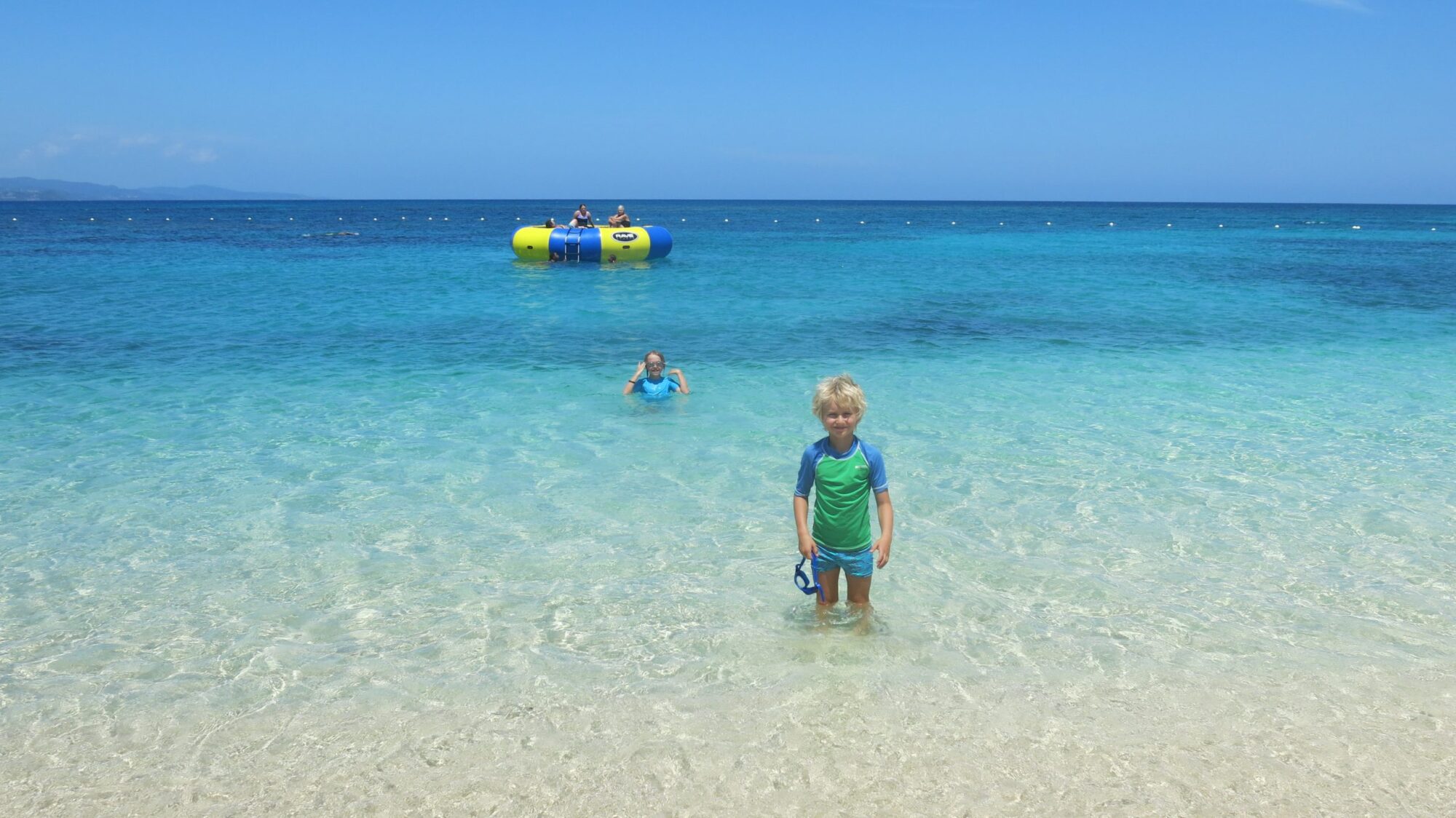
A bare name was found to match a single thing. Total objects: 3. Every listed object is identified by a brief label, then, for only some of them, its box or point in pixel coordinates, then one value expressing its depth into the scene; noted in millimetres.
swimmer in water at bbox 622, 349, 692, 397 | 9996
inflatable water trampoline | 26609
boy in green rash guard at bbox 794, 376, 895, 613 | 4207
